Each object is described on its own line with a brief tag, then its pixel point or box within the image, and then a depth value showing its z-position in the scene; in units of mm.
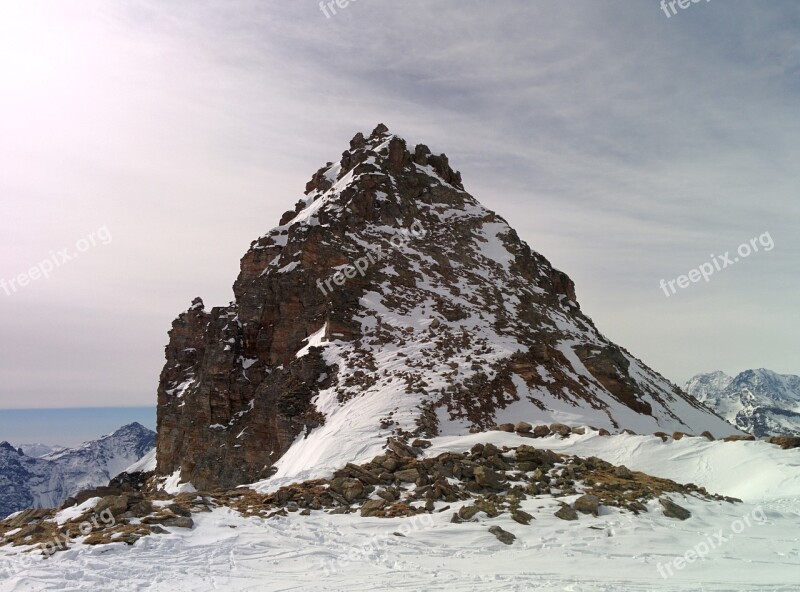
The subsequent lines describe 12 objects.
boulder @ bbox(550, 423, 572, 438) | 22875
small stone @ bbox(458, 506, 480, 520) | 14141
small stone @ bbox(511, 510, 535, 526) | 13702
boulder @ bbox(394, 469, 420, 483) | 17531
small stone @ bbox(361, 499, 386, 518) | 15147
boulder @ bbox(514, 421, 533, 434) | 23344
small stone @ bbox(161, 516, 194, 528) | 13362
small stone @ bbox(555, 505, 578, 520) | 13898
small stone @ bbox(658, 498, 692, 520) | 14117
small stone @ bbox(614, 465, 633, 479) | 17297
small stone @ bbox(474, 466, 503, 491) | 16600
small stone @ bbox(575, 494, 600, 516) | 14195
